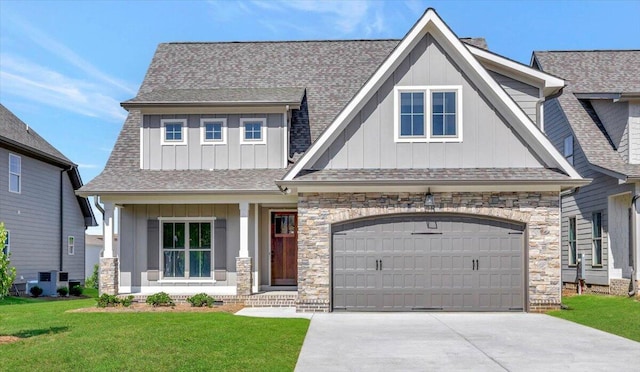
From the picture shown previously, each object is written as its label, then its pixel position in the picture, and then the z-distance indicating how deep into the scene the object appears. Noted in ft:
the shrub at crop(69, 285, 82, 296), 81.45
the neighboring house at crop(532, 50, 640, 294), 59.31
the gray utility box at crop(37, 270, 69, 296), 77.13
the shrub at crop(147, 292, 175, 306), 51.95
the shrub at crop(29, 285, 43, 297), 75.00
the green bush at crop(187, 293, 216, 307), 52.11
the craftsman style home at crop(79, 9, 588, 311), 48.11
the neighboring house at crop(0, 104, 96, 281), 75.77
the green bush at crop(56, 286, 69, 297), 77.97
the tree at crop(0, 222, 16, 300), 37.04
